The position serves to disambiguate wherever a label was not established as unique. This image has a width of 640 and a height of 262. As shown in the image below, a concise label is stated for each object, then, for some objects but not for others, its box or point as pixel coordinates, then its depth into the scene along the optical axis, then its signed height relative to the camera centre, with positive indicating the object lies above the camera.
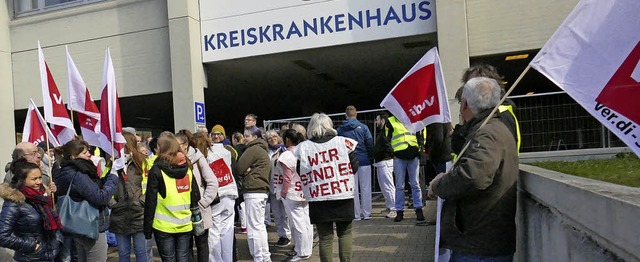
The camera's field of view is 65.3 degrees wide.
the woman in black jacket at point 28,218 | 4.29 -0.60
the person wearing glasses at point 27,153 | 4.97 -0.03
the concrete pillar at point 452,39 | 10.71 +1.86
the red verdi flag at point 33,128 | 6.61 +0.29
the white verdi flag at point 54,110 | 5.95 +0.46
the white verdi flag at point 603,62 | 2.29 +0.28
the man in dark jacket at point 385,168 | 8.44 -0.67
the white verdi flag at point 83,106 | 6.08 +0.51
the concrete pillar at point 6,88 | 14.29 +1.83
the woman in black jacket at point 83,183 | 4.92 -0.36
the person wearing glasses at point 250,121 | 7.16 +0.24
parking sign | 12.42 +0.70
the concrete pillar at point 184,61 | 12.44 +2.02
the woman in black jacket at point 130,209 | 5.48 -0.71
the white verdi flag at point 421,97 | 4.64 +0.29
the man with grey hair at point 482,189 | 2.76 -0.37
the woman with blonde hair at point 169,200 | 4.88 -0.57
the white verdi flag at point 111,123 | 5.66 +0.25
